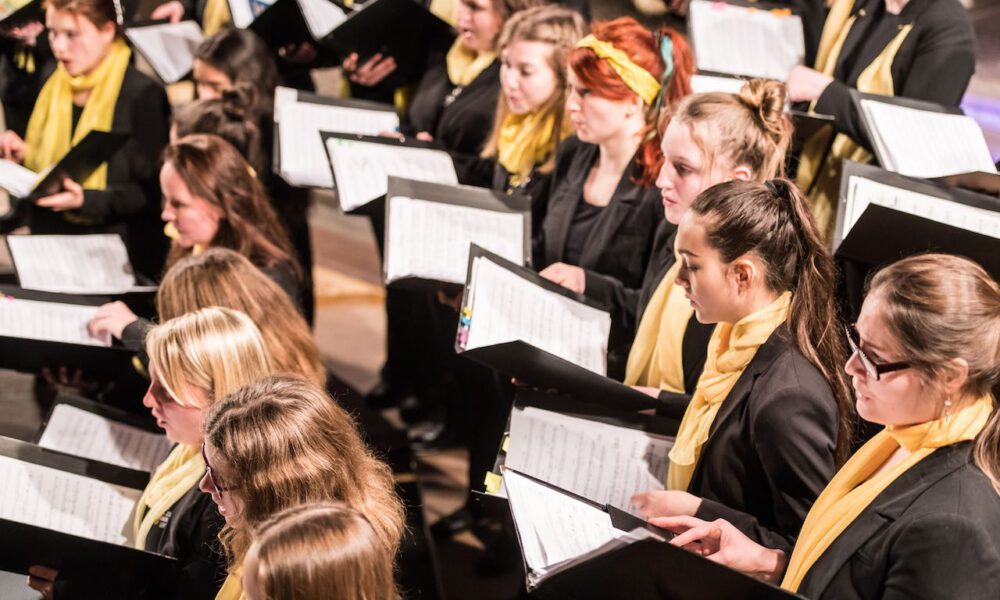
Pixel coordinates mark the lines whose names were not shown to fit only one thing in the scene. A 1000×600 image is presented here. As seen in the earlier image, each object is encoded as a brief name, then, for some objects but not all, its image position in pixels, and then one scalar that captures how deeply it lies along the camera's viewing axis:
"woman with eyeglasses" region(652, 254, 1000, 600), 3.14
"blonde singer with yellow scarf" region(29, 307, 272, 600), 4.60
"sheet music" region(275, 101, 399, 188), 6.94
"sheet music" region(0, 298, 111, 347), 5.81
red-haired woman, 5.80
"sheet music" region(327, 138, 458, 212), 6.30
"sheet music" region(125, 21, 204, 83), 8.53
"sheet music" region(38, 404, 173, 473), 5.41
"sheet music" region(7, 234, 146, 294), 6.69
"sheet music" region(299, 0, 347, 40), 8.27
